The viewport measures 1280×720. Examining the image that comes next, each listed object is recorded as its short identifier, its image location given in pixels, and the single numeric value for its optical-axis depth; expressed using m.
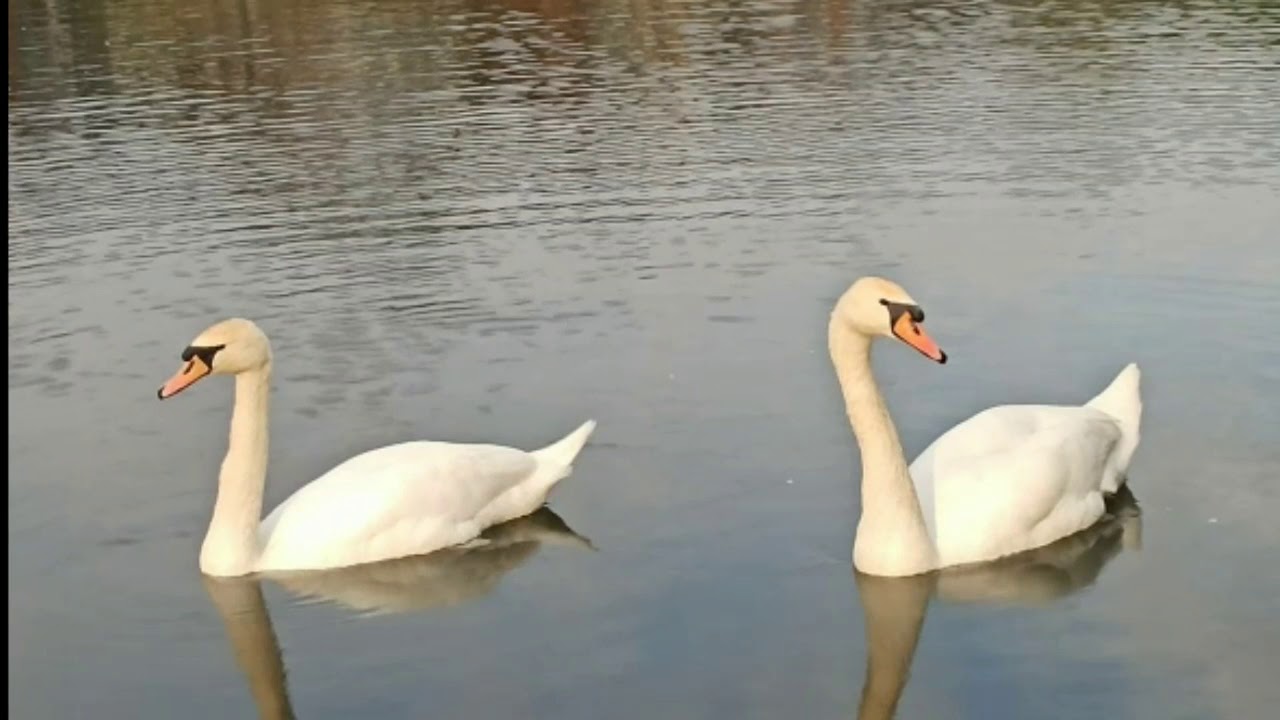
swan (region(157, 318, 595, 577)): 10.09
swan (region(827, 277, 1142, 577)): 9.42
